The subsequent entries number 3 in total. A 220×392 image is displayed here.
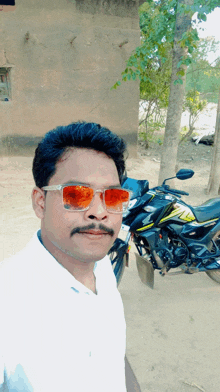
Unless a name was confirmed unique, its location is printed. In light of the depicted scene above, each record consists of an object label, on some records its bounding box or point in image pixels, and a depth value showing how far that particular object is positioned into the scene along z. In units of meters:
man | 0.89
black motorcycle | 2.79
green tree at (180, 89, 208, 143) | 10.27
